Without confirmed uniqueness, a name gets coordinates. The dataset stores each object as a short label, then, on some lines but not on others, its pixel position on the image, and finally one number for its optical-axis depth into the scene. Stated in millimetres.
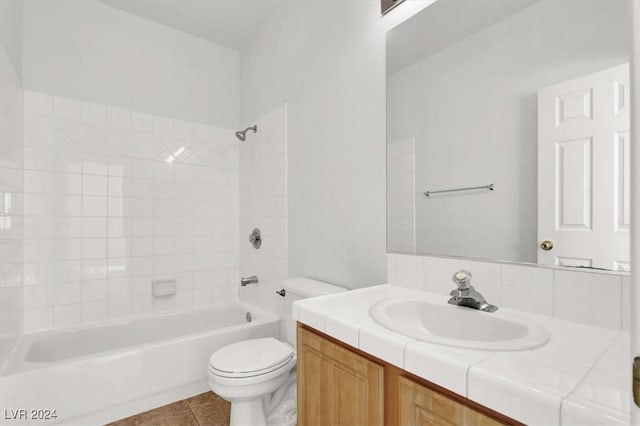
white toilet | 1446
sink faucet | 1043
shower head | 2580
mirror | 877
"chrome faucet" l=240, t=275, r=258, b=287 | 2393
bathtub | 1544
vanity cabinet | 668
